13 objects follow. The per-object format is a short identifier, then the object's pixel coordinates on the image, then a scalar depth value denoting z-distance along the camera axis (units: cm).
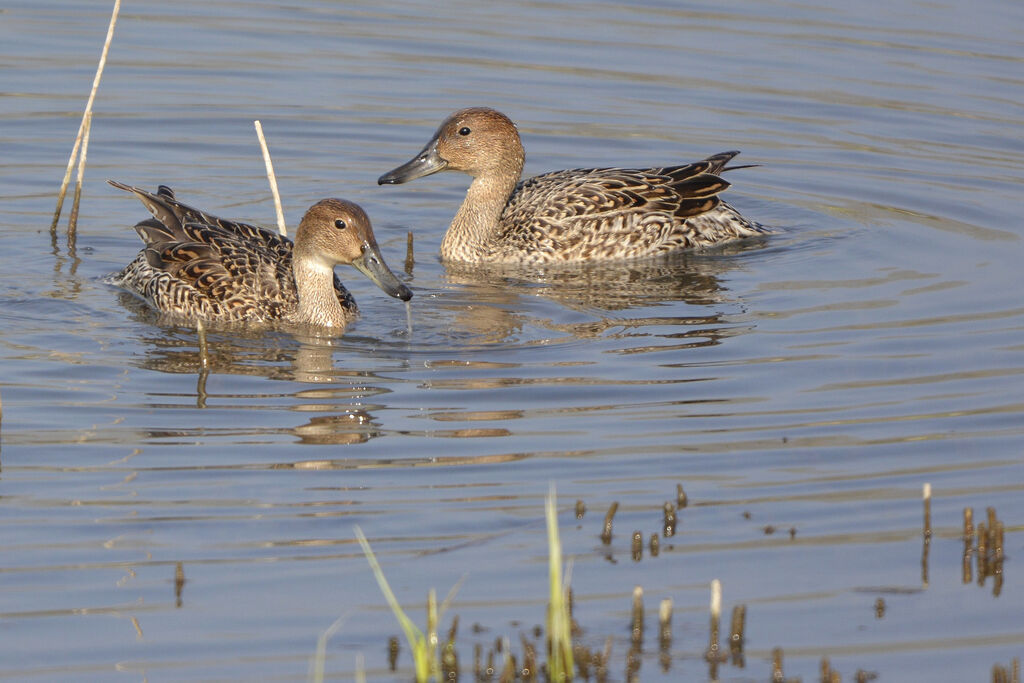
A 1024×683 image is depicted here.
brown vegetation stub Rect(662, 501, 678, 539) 1280
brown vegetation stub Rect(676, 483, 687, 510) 1325
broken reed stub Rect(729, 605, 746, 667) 1071
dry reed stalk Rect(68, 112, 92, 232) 2106
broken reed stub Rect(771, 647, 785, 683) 1030
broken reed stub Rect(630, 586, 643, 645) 1060
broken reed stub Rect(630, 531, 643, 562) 1230
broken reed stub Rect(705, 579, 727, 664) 1030
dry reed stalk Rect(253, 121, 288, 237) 2035
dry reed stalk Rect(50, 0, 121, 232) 2066
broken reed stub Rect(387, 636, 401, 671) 1051
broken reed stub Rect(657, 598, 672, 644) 1047
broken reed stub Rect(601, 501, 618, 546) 1256
